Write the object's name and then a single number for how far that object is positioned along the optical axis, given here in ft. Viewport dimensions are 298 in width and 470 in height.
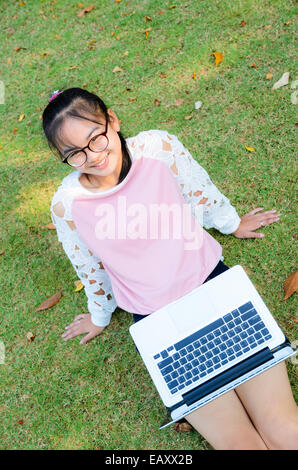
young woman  6.21
